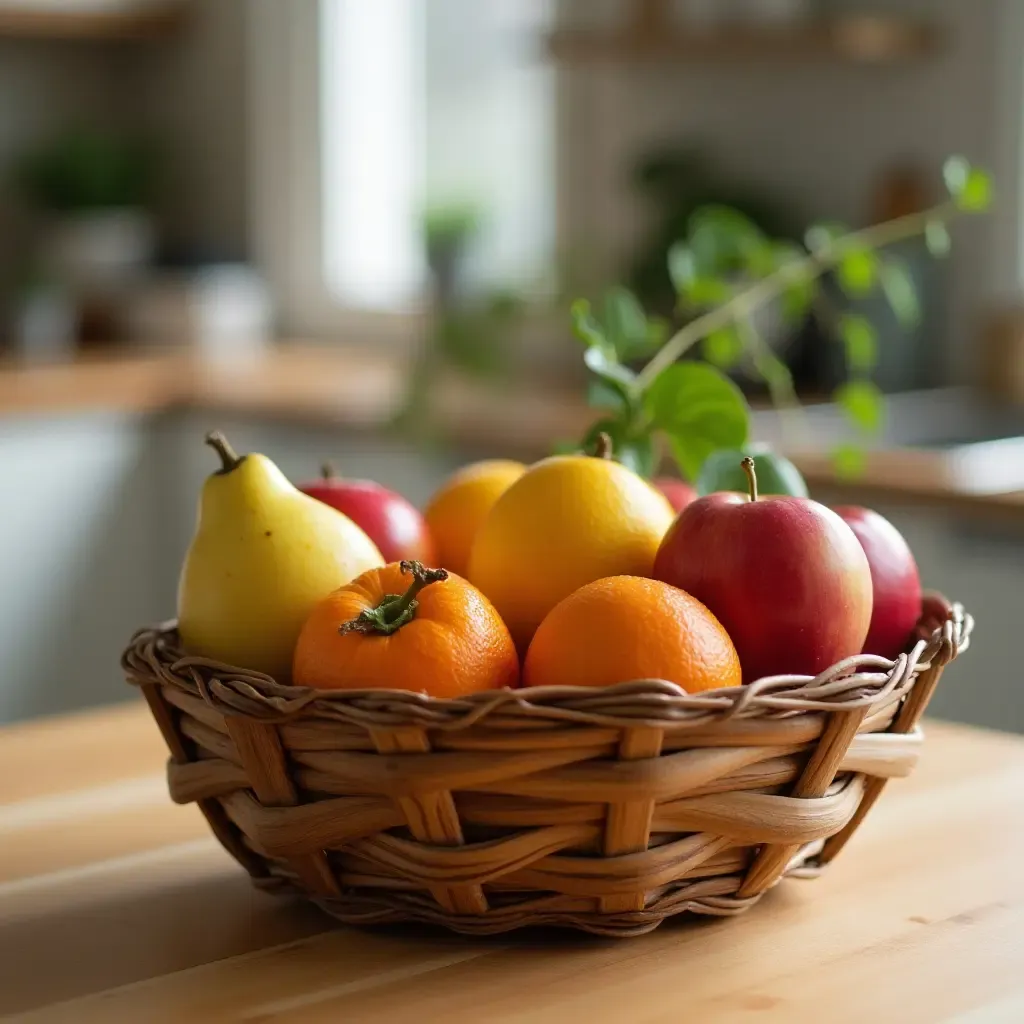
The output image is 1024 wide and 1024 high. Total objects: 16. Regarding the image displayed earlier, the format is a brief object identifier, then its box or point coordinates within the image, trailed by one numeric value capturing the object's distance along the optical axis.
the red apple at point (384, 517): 1.09
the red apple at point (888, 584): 1.05
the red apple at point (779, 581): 0.98
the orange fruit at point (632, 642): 0.95
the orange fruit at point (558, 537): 1.02
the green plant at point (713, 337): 1.13
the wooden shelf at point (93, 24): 3.49
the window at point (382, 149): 3.50
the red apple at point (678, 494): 1.12
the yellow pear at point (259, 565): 1.01
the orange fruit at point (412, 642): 0.96
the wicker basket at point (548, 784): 0.92
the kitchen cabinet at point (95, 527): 2.89
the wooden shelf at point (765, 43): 2.55
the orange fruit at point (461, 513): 1.11
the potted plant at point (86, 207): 3.70
